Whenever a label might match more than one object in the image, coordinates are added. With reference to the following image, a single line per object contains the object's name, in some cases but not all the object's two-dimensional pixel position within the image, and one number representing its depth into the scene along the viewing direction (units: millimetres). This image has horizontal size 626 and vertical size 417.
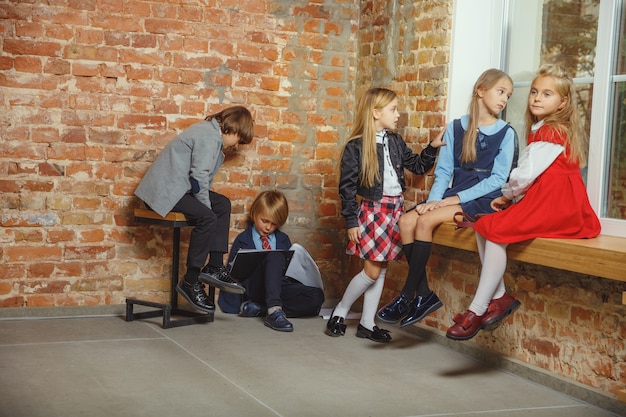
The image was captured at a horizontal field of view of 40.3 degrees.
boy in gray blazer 4824
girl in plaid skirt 4641
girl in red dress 3762
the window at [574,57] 3910
